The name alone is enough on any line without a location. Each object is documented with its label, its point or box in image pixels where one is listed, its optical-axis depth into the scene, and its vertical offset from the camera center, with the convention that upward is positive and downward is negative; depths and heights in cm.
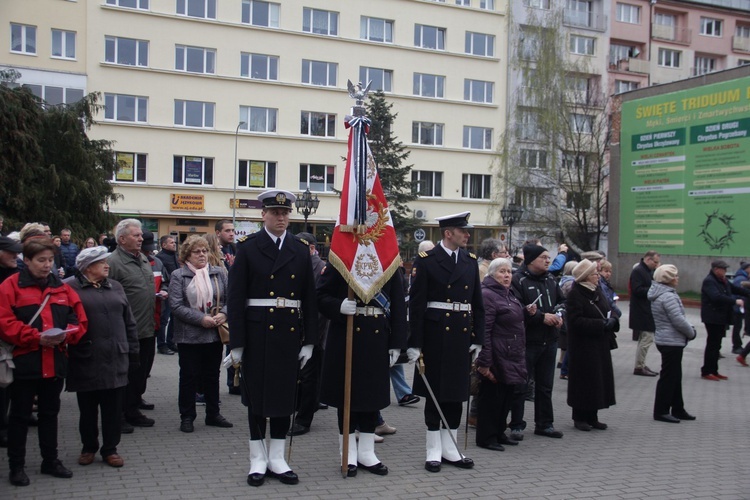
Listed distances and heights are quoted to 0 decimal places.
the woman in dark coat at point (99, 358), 618 -115
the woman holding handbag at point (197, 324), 776 -105
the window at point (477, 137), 4799 +593
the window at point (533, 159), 4134 +401
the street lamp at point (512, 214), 2809 +62
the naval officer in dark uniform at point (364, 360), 640 -115
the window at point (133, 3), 3942 +1146
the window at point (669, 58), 5750 +1361
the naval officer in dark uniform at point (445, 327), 670 -89
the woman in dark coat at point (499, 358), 732 -125
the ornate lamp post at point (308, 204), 2569 +75
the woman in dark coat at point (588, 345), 830 -127
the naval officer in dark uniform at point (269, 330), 606 -87
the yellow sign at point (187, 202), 4044 +108
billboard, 2727 +248
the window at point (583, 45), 5341 +1343
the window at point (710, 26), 5903 +1657
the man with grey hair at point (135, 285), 750 -66
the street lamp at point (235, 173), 4062 +275
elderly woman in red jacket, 572 -92
